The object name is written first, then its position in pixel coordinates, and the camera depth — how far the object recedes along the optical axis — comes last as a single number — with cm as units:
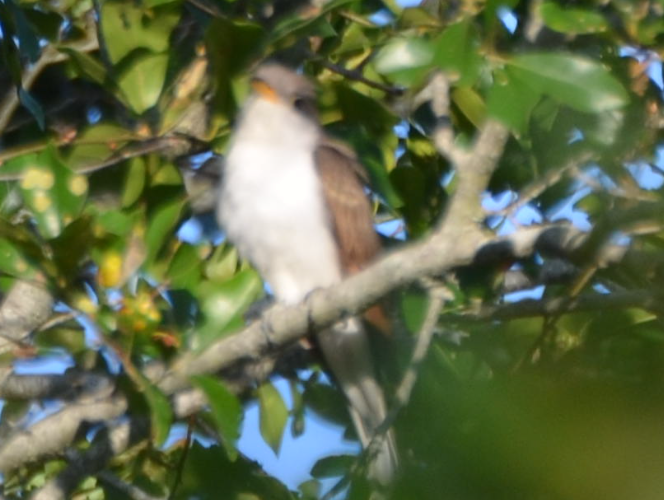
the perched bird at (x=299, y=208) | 653
